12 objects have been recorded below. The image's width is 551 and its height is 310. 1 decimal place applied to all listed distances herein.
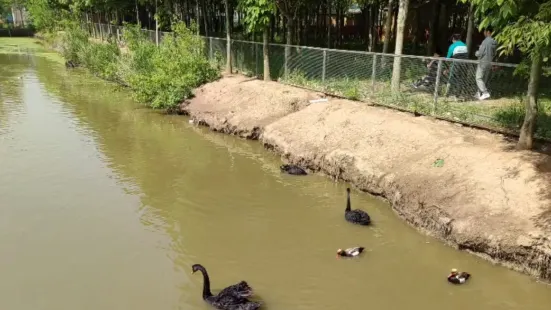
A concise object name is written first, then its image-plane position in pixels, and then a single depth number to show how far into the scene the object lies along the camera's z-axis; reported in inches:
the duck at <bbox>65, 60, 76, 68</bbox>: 1224.7
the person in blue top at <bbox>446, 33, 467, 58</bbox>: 545.6
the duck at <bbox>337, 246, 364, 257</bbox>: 295.3
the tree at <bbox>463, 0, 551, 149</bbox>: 281.7
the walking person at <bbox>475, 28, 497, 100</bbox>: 446.0
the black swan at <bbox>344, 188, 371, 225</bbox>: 340.5
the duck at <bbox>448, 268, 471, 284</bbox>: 269.3
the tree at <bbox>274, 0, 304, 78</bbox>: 663.8
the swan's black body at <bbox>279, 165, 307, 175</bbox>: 446.6
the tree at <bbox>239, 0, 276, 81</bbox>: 629.9
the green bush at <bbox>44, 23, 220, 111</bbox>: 695.1
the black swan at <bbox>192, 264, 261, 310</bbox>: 239.5
